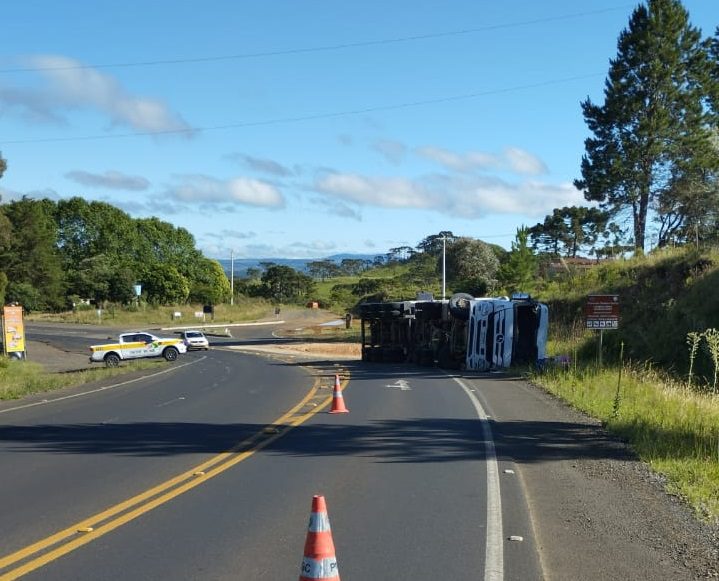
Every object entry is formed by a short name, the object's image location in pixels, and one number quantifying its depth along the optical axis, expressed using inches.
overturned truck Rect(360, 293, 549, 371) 1167.6
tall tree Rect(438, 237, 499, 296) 3644.2
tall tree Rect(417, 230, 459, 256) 5191.9
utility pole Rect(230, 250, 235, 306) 4320.9
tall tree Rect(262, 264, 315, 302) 5167.3
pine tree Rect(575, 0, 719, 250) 1850.4
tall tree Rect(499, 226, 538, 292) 2410.2
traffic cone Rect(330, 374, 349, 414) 629.0
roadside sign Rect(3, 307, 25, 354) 1427.2
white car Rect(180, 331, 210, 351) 2052.5
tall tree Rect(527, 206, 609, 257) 3088.1
